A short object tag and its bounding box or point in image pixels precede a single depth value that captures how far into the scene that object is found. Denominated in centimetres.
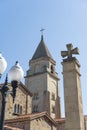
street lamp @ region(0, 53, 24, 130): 727
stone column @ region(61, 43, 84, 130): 988
